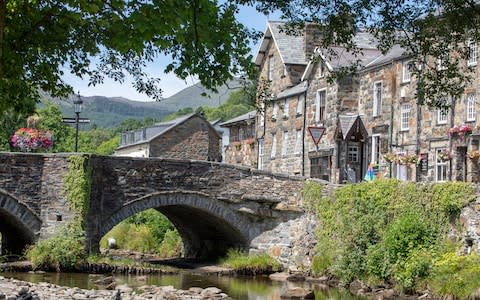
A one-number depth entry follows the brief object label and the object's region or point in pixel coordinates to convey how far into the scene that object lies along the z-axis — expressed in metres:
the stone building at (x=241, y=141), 52.47
